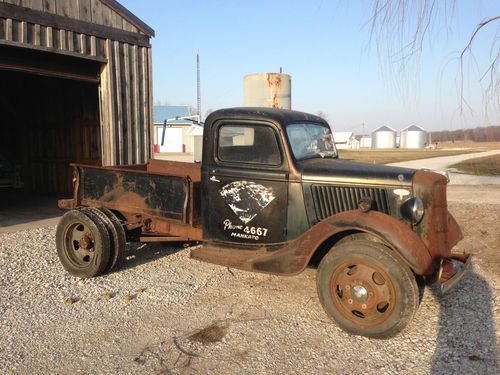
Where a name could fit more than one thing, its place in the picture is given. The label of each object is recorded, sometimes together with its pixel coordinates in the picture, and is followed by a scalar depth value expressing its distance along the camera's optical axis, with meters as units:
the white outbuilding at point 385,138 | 71.06
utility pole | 63.62
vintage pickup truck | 3.76
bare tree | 3.16
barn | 7.56
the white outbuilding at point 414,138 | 66.94
